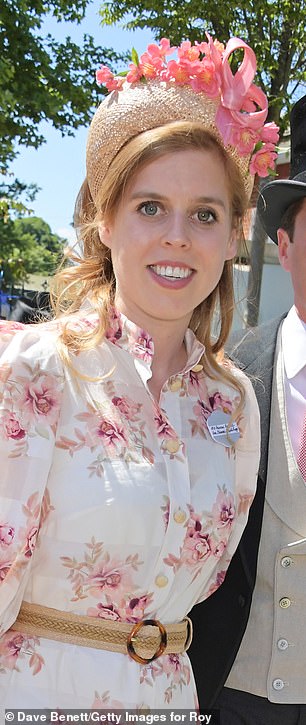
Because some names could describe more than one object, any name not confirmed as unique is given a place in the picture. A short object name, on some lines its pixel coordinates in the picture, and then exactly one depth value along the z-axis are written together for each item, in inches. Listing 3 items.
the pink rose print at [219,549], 68.5
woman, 60.2
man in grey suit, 78.1
